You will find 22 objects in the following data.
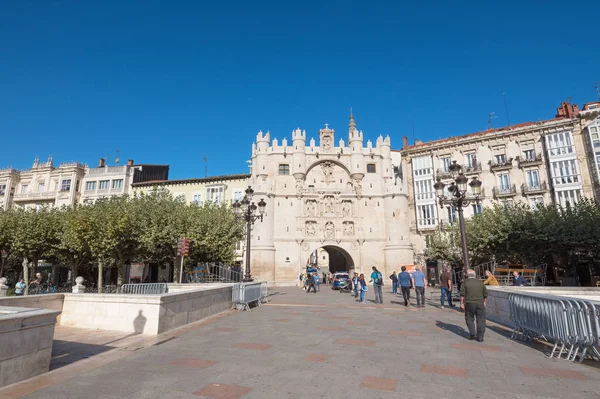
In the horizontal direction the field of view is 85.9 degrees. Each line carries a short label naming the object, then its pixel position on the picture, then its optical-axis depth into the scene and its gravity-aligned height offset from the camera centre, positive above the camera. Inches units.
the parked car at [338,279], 1071.0 -49.4
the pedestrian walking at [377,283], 633.6 -37.6
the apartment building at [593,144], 1263.5 +460.1
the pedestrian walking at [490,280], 488.9 -26.5
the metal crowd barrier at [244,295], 525.7 -49.6
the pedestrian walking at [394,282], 847.1 -49.5
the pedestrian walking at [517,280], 622.4 -34.1
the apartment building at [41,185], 1715.1 +441.9
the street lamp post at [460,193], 514.0 +115.9
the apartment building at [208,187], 1701.5 +412.0
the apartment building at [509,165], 1334.9 +430.4
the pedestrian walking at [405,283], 562.9 -34.2
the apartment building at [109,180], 1711.4 +457.8
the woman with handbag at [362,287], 662.5 -47.2
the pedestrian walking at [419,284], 558.3 -35.7
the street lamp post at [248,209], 673.0 +123.5
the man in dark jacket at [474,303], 300.8 -38.0
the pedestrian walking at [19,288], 641.6 -40.9
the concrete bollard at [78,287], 415.9 -25.9
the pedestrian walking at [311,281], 1013.2 -51.9
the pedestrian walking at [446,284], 569.3 -37.5
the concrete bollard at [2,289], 477.2 -32.0
